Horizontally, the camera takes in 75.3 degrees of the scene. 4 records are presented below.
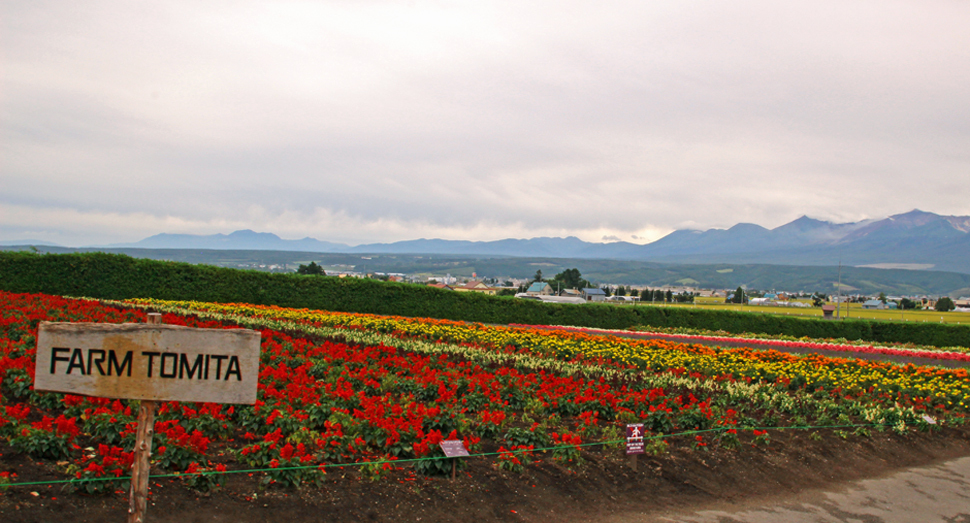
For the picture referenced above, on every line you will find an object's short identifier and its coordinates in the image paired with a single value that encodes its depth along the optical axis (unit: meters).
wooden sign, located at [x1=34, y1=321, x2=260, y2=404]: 4.22
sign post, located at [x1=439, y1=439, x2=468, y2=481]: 6.39
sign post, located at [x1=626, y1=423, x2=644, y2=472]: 7.43
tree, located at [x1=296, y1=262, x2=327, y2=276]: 64.88
